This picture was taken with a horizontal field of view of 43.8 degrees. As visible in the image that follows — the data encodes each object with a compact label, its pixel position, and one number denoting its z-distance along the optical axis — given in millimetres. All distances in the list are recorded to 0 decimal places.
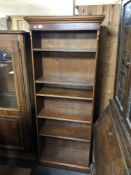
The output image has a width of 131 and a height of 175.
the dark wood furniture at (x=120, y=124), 1109
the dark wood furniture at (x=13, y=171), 1479
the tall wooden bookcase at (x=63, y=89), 1912
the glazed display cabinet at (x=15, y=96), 1863
